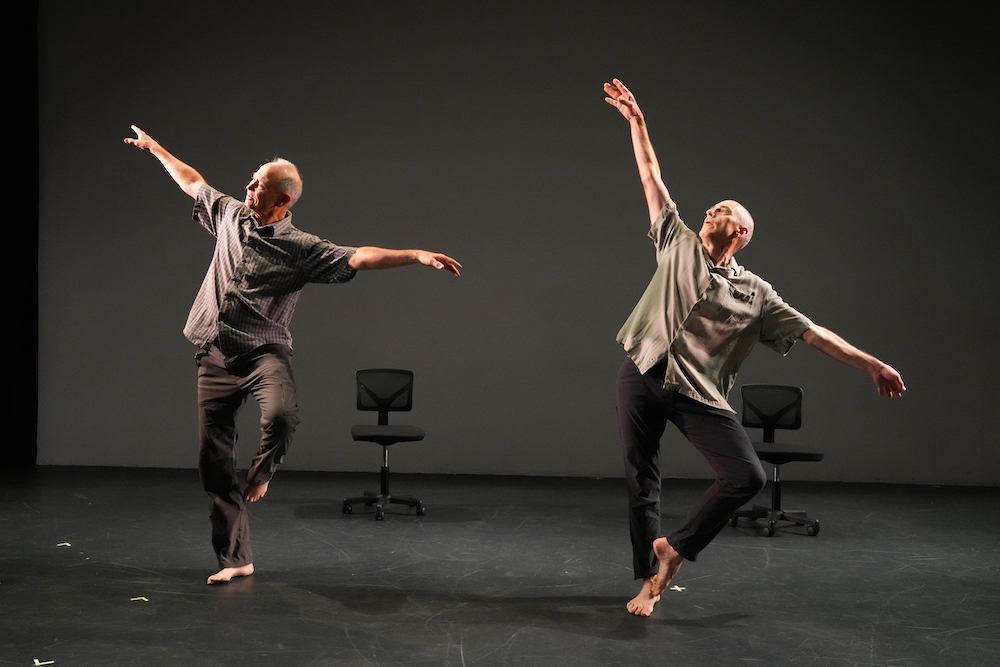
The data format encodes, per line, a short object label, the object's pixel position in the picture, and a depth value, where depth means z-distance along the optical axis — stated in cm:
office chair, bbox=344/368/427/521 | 530
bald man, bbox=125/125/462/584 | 348
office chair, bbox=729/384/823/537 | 517
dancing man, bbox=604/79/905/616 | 332
